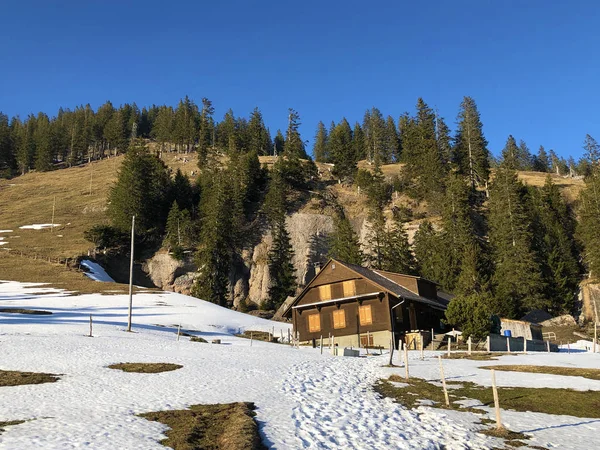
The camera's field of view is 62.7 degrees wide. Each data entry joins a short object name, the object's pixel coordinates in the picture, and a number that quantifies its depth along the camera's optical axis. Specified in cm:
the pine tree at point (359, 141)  13814
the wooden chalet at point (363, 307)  4606
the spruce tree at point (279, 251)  7656
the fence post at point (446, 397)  1692
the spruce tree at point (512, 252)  6444
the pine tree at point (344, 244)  7631
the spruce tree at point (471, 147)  9819
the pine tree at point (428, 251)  7169
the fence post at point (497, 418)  1365
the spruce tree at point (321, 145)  15274
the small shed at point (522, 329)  4872
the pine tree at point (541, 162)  15550
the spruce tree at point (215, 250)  7475
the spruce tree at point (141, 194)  9181
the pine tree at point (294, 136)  12450
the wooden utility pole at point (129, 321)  4078
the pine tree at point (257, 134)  13588
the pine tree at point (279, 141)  16015
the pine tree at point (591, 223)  6781
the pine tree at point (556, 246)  6750
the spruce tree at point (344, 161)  10538
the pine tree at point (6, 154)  14800
